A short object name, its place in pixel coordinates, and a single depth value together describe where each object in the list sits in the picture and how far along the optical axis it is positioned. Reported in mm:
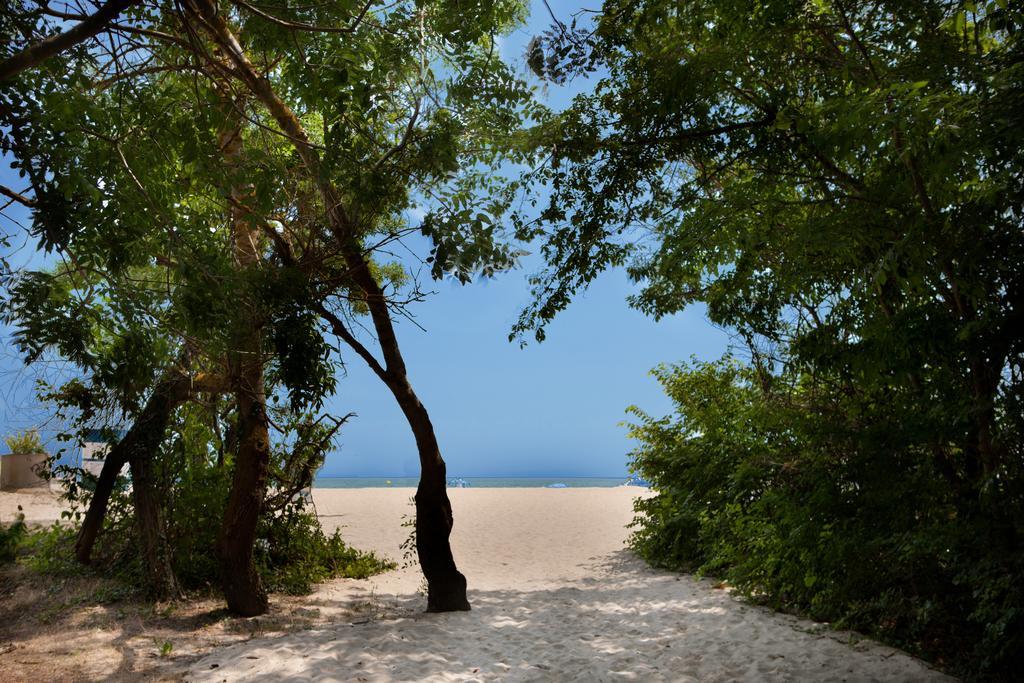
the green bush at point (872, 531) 4233
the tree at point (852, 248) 3834
